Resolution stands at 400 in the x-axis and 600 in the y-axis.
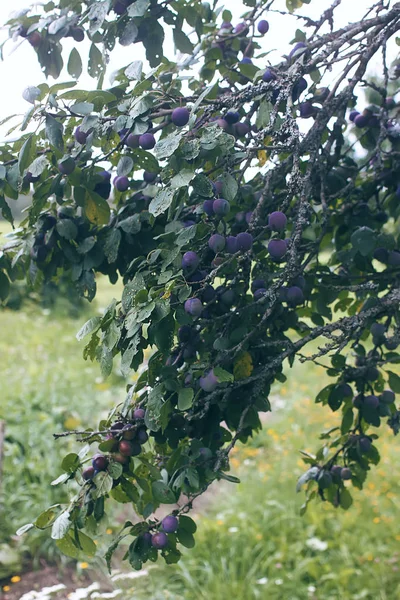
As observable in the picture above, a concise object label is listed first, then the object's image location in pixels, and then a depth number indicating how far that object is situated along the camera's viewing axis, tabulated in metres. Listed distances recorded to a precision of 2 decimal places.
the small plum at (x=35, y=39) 1.54
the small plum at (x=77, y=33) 1.50
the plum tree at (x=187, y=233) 1.10
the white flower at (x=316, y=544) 2.76
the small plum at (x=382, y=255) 1.55
